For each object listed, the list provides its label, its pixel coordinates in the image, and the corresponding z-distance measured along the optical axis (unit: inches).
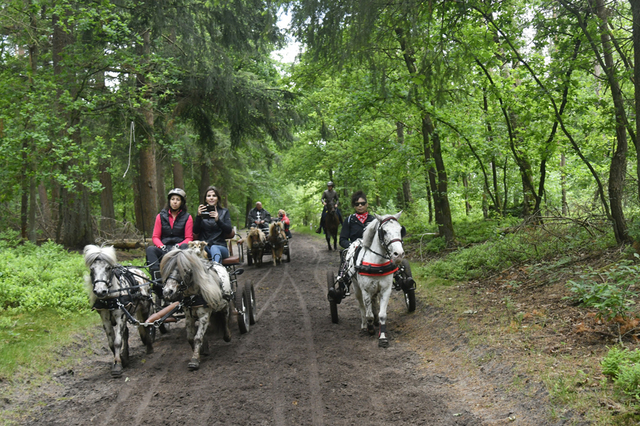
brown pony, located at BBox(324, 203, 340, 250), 681.0
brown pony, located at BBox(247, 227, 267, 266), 575.8
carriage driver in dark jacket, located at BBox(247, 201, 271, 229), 613.3
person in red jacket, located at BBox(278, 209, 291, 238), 631.2
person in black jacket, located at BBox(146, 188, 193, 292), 265.7
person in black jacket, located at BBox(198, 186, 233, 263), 278.5
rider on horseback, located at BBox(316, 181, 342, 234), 676.1
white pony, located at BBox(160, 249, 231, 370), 214.4
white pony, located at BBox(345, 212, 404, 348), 249.0
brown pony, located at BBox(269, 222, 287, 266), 578.1
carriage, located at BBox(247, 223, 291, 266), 584.4
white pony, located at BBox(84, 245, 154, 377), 215.0
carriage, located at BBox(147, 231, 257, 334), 277.3
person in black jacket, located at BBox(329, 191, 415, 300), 295.4
